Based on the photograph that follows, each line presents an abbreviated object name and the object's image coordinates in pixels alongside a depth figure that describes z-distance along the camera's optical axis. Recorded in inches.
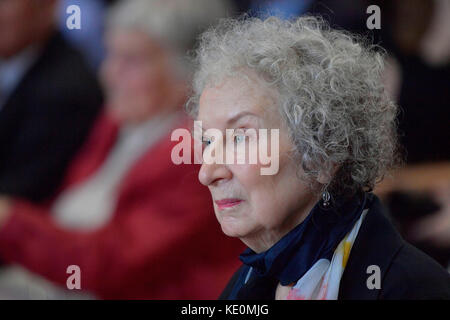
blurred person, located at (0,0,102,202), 190.1
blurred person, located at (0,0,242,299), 186.9
